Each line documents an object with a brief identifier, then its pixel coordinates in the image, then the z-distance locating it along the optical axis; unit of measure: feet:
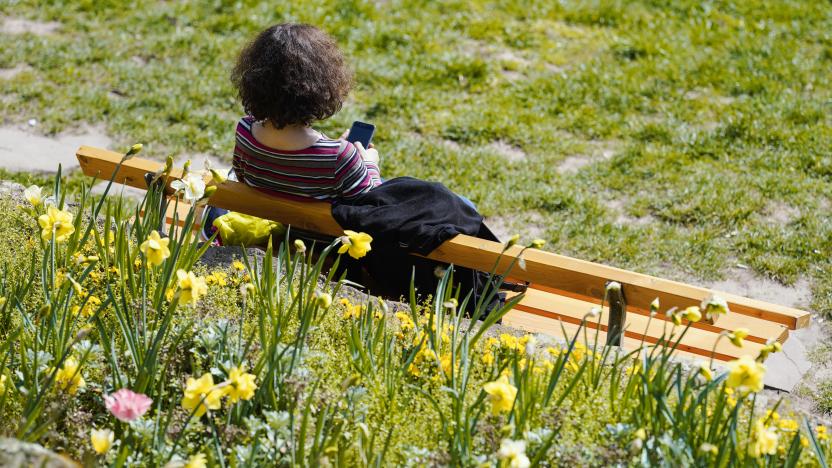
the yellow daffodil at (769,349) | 15.21
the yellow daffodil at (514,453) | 12.90
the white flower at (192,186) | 18.25
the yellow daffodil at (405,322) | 19.52
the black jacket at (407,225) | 21.36
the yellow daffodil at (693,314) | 15.44
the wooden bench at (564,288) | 20.08
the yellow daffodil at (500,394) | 14.32
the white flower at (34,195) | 18.98
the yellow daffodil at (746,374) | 13.64
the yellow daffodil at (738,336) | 14.76
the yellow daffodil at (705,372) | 14.72
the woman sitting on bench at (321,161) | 21.57
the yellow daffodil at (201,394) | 14.08
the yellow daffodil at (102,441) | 13.29
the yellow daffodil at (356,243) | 17.53
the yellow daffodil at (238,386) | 14.01
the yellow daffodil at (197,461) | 13.58
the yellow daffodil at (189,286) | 15.49
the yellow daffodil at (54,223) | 17.61
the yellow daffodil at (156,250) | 15.76
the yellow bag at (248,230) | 23.49
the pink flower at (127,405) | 13.24
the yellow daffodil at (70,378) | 15.70
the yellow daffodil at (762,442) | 13.78
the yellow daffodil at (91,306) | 19.26
